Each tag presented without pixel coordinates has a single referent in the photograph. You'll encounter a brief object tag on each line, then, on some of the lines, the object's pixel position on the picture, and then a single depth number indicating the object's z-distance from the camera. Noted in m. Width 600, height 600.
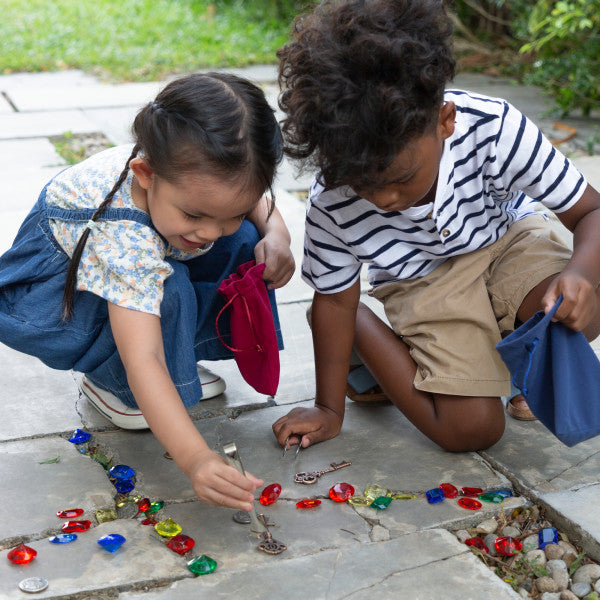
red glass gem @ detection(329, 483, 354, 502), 1.81
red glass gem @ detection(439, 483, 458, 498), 1.83
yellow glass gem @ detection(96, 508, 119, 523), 1.76
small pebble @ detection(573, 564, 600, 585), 1.62
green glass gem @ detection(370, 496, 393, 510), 1.79
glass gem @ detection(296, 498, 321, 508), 1.79
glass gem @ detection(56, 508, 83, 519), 1.75
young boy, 1.64
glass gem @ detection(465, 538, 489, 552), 1.71
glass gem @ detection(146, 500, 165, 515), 1.79
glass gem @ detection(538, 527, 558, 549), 1.72
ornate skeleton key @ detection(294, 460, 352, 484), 1.88
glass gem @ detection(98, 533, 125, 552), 1.64
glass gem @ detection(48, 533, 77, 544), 1.67
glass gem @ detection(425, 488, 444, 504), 1.80
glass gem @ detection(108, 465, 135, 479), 1.90
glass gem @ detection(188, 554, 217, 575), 1.59
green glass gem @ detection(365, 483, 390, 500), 1.83
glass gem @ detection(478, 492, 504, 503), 1.81
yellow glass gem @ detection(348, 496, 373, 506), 1.80
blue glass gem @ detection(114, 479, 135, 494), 1.86
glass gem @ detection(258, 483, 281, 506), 1.81
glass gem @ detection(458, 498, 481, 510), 1.78
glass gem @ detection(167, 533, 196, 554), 1.65
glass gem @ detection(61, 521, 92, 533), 1.71
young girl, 1.70
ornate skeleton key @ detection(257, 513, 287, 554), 1.65
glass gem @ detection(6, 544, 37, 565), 1.60
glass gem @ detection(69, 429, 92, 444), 2.05
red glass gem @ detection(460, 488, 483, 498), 1.83
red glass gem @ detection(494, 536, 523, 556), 1.68
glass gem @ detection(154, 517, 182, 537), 1.70
